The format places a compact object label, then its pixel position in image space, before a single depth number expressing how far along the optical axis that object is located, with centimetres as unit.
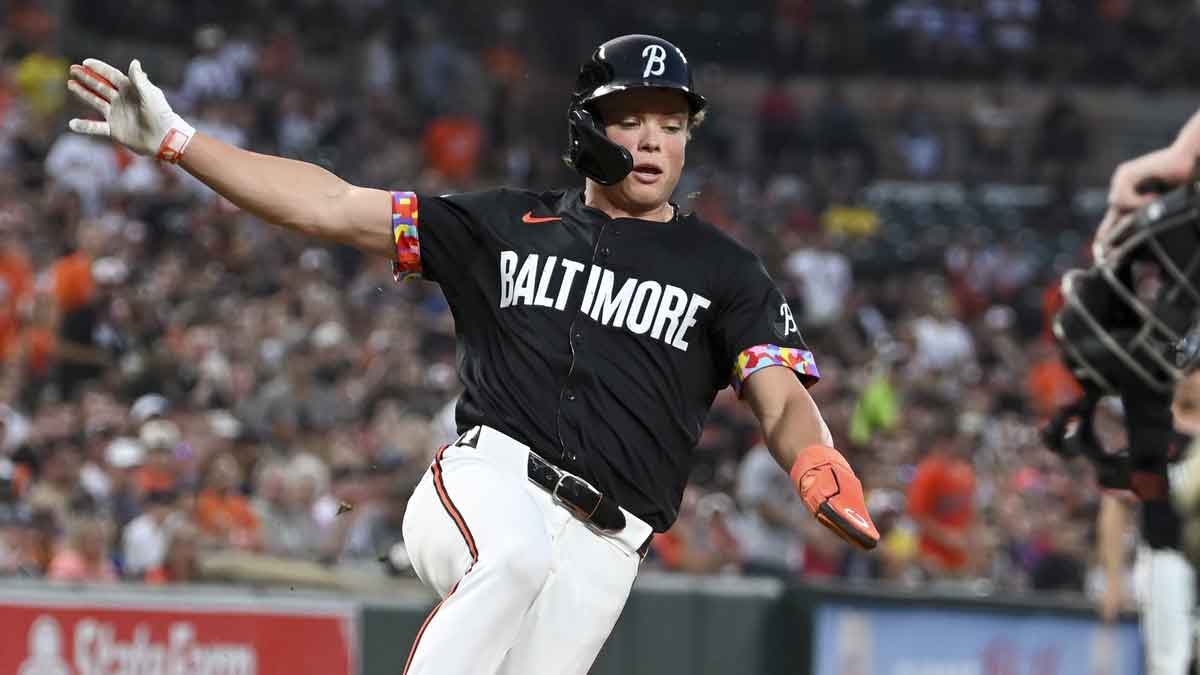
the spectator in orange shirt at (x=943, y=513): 2392
